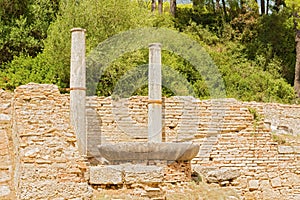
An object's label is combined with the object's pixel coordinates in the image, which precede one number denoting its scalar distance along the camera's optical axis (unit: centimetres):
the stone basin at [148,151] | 903
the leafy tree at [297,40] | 1884
